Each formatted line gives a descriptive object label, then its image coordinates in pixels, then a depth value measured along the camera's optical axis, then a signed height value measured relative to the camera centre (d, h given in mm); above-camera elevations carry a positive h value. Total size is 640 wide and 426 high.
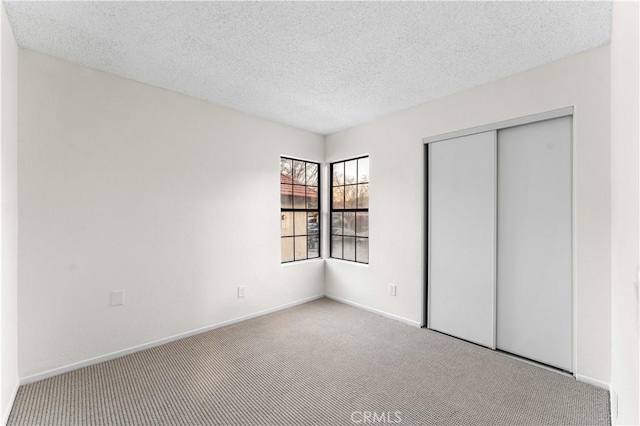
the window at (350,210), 4211 +27
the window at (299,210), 4250 +28
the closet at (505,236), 2523 -233
